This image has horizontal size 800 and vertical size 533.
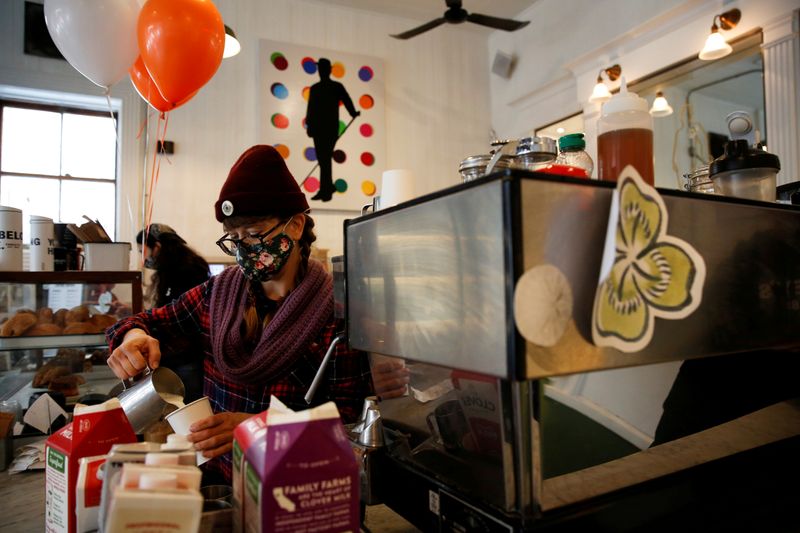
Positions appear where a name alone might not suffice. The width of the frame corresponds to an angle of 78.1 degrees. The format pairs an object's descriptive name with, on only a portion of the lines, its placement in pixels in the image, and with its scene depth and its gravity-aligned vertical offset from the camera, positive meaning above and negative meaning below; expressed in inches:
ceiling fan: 123.6 +66.7
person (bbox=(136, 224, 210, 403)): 98.0 +4.3
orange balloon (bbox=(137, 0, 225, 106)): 70.1 +36.1
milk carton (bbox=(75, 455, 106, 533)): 21.5 -9.1
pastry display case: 74.3 -6.9
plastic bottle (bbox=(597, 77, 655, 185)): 26.1 +7.7
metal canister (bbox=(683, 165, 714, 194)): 36.6 +7.5
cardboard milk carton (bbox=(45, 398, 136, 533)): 22.8 -7.7
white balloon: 67.7 +36.1
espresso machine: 19.5 -3.7
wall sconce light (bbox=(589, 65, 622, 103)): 125.0 +49.6
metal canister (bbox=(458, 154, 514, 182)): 27.4 +6.6
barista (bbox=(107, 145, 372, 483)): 48.4 -2.8
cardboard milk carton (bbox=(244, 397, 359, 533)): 17.7 -7.0
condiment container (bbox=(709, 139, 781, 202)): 30.1 +6.6
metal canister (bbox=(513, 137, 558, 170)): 25.2 +6.7
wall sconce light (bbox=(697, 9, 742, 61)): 95.9 +46.9
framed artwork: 148.0 +51.8
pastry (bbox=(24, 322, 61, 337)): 74.7 -6.2
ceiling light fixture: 98.3 +49.5
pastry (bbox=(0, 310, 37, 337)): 72.9 -5.2
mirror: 102.3 +39.5
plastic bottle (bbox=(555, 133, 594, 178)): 28.9 +7.7
